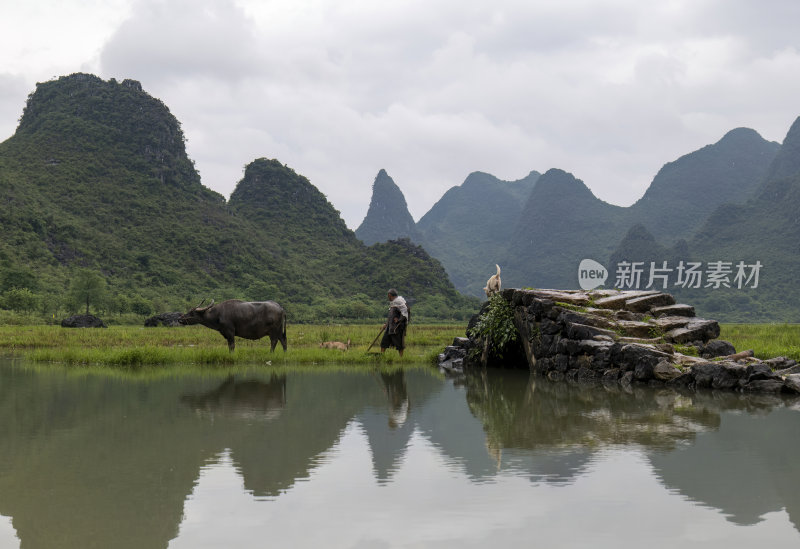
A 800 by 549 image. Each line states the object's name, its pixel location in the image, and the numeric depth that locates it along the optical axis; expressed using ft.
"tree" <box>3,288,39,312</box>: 123.54
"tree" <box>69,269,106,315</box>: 130.00
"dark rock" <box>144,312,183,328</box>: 100.94
